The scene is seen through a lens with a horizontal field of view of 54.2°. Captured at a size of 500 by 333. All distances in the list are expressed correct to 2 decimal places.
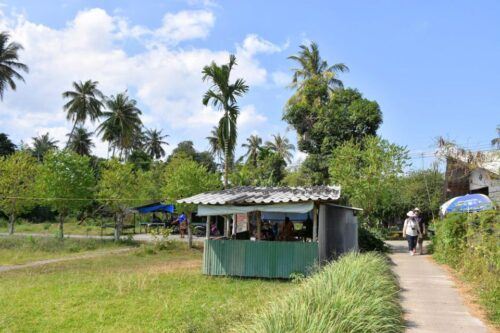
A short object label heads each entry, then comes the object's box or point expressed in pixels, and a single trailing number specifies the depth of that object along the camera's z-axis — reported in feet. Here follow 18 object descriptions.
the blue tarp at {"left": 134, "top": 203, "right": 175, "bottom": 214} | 105.11
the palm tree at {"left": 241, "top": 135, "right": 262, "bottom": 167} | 212.84
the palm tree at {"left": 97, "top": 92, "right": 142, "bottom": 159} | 166.30
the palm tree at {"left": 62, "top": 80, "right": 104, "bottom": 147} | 160.45
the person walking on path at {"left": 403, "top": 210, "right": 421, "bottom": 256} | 58.08
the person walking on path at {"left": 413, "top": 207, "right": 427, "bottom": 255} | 60.65
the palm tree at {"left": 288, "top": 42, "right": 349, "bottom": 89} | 122.83
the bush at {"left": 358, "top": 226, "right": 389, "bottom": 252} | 63.67
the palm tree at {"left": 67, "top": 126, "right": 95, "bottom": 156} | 190.90
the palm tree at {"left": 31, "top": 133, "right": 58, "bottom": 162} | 210.59
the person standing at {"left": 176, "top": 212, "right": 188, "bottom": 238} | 100.89
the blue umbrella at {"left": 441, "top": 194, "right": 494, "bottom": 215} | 53.83
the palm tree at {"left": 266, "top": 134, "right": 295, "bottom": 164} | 216.78
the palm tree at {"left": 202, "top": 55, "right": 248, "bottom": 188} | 64.18
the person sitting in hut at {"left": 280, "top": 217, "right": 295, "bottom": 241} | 50.98
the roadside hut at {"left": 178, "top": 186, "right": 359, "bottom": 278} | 41.37
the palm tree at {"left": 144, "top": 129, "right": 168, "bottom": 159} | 220.78
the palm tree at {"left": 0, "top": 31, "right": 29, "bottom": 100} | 141.28
